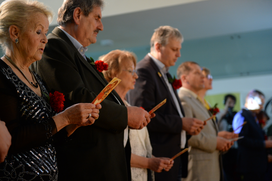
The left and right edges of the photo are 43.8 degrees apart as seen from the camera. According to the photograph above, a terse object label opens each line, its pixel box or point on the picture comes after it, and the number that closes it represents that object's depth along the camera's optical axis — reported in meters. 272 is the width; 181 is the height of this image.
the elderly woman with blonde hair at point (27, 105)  1.39
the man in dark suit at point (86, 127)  1.77
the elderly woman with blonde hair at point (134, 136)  2.51
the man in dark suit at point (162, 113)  2.92
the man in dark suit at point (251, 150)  4.46
